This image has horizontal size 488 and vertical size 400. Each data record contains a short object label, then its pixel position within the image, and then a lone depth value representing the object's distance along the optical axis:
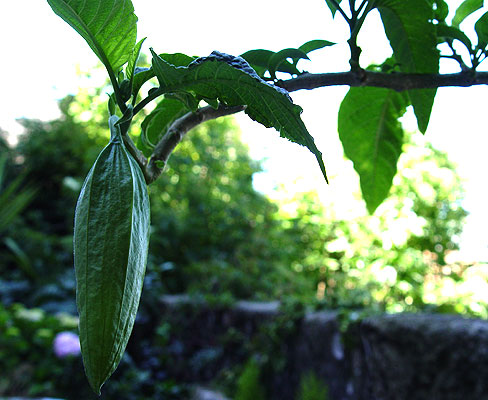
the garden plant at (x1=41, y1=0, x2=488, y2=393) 0.21
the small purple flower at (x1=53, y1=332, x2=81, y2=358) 2.97
